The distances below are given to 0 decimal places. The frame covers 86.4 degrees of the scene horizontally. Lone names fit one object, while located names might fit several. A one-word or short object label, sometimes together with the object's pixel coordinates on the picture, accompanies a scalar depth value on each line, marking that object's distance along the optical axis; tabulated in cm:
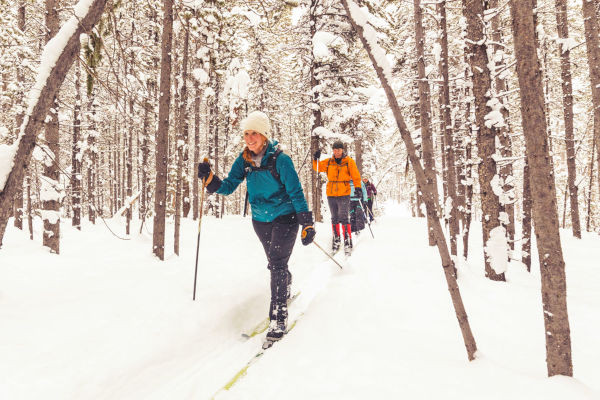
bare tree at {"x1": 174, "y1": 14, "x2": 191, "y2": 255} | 823
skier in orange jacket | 823
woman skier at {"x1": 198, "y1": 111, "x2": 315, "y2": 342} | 409
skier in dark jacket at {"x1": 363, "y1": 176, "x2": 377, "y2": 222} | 1642
